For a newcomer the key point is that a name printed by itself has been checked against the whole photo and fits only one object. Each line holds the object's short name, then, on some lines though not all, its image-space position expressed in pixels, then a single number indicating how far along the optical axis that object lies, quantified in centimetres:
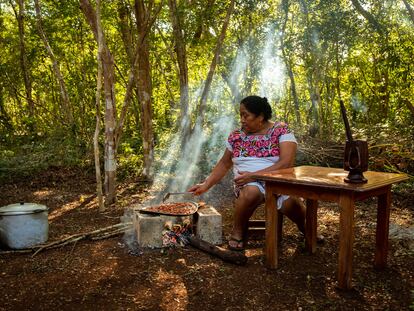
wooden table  276
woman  363
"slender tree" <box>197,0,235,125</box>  700
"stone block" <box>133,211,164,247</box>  379
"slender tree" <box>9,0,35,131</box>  1047
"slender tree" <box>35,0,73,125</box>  876
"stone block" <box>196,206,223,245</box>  398
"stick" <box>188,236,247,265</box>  341
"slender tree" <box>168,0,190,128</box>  761
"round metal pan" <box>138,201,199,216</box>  379
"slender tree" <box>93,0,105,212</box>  502
